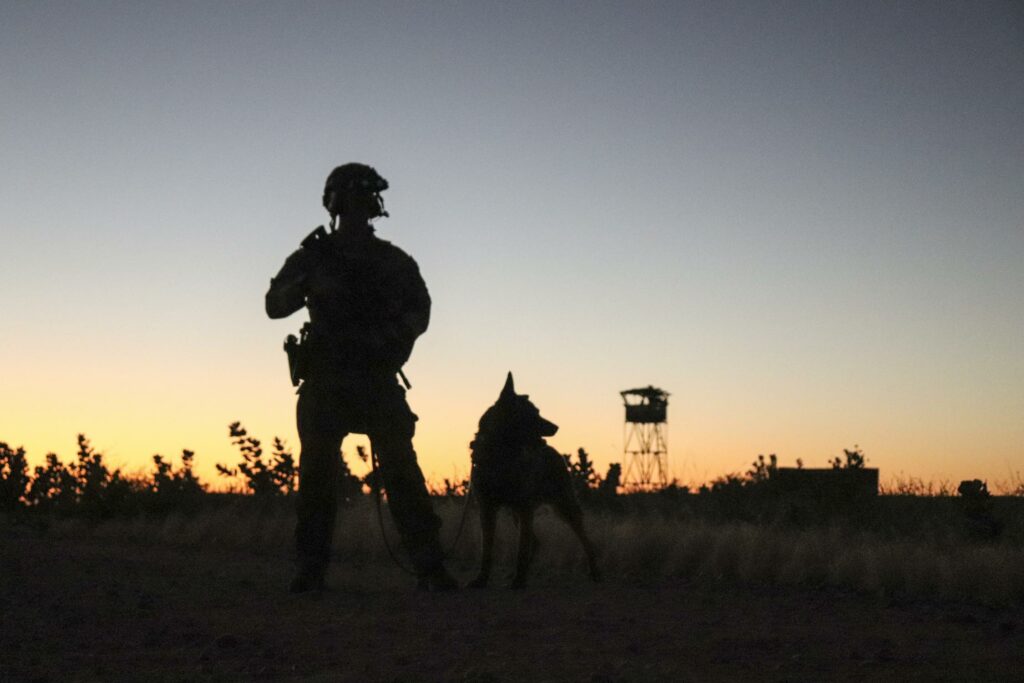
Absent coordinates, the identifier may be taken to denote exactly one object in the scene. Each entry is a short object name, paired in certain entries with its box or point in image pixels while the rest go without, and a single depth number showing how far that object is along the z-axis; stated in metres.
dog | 8.96
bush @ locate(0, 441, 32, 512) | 20.17
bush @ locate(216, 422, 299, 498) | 18.70
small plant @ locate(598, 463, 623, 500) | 17.88
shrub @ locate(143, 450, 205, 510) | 18.14
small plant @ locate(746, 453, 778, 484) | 20.67
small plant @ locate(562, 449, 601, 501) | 18.14
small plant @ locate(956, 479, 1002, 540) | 12.81
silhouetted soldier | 8.96
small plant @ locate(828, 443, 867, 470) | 18.69
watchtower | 50.38
